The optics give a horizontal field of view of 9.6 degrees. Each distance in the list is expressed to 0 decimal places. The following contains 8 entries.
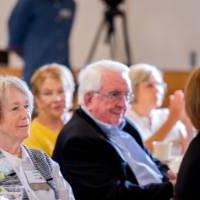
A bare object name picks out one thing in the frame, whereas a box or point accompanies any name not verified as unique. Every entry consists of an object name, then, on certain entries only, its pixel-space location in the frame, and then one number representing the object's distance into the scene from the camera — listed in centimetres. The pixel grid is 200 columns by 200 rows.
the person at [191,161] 391
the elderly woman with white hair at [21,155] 384
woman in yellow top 570
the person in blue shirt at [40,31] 816
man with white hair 448
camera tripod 1113
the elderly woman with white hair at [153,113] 607
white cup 547
